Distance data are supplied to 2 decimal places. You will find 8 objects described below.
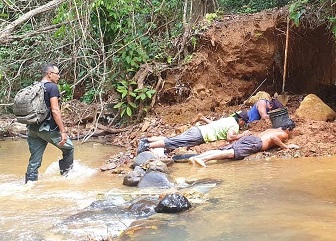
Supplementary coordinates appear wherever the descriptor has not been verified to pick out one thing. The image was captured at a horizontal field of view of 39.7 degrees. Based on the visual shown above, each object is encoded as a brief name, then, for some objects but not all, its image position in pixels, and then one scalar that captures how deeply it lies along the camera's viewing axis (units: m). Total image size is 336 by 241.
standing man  6.93
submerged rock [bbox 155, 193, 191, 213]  4.98
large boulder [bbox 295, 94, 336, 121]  9.25
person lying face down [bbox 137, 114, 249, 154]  8.55
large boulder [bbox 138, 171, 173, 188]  6.38
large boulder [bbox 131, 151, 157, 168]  7.70
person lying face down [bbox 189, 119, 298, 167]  7.75
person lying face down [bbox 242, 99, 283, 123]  8.93
